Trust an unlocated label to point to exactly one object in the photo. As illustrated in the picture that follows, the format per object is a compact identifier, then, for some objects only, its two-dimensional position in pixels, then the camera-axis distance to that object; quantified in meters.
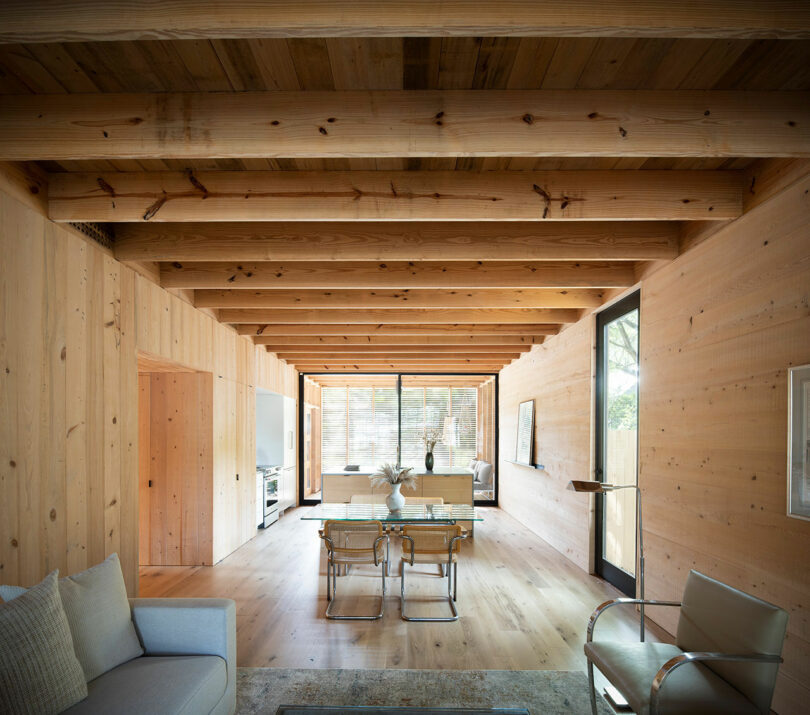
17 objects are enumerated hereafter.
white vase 4.88
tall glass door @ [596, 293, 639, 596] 4.70
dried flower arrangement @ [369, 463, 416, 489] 4.98
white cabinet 8.80
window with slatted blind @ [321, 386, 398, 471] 10.51
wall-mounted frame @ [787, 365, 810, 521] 2.45
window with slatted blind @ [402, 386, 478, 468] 10.36
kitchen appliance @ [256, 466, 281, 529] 7.77
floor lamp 3.17
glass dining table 4.52
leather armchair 2.14
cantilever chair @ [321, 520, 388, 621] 4.38
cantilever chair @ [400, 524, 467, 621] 4.40
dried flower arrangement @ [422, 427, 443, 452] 7.35
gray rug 2.88
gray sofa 2.09
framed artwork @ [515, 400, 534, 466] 7.70
